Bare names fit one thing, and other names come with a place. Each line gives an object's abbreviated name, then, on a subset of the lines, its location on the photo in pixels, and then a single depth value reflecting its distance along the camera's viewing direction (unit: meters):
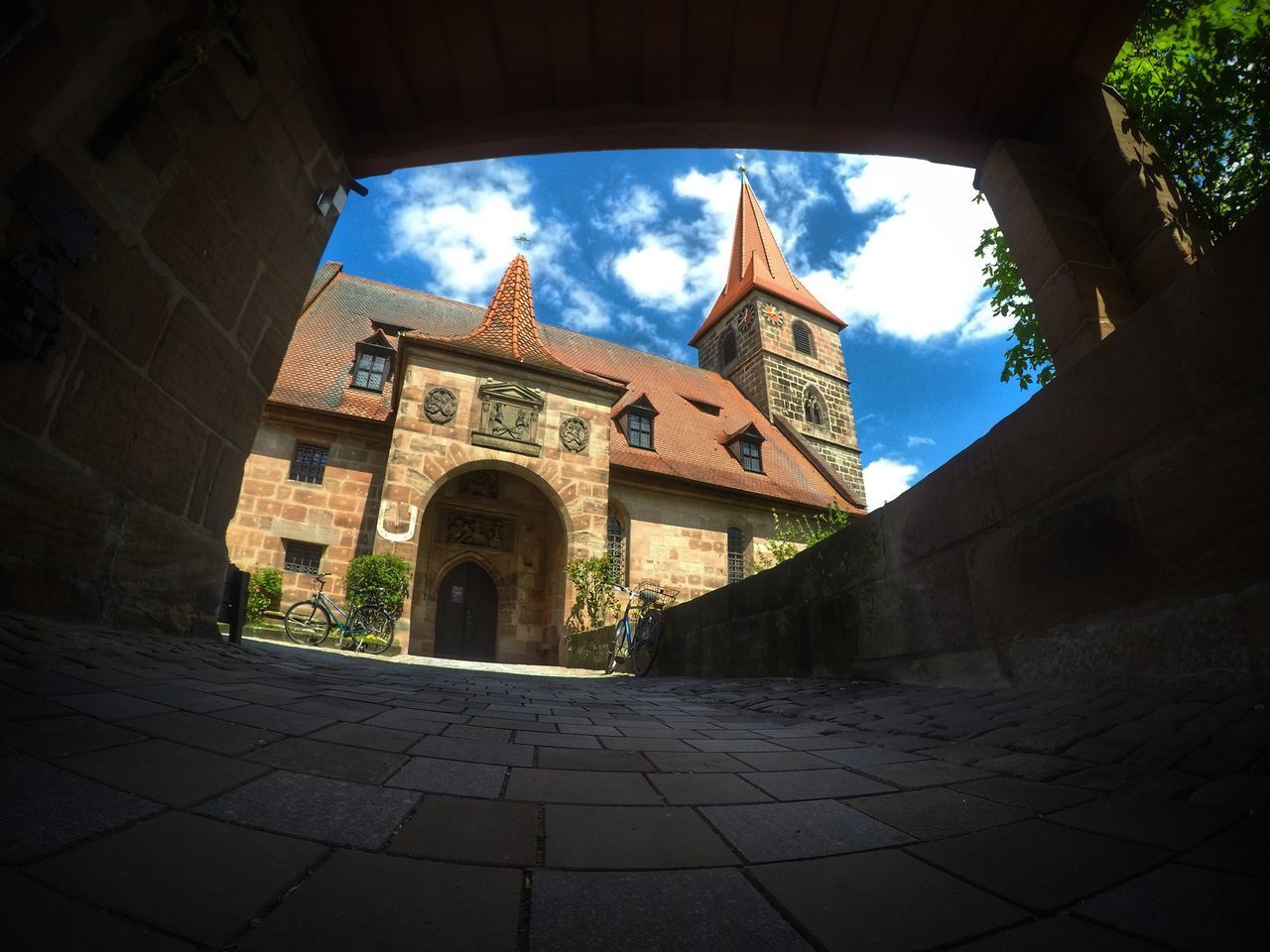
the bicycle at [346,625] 10.08
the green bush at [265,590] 10.97
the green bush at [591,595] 12.66
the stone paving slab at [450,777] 1.45
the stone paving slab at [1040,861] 1.00
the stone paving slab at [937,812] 1.34
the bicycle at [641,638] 8.38
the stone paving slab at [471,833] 1.06
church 12.72
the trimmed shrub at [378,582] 10.98
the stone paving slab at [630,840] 1.10
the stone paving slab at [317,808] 1.08
